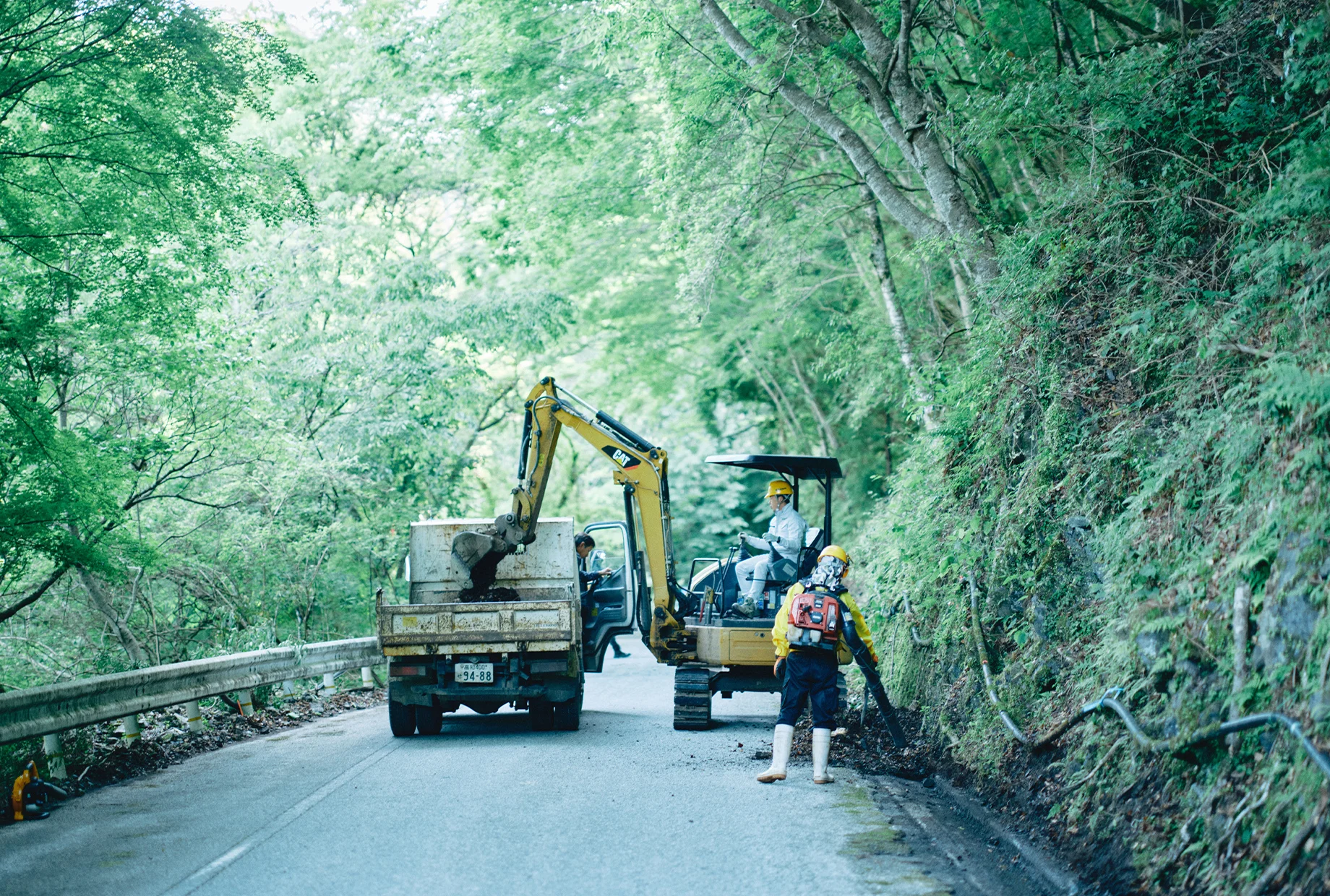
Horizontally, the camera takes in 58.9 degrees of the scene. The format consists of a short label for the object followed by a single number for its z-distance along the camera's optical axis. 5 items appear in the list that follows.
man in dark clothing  14.98
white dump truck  12.23
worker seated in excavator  13.17
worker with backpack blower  9.48
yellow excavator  12.67
